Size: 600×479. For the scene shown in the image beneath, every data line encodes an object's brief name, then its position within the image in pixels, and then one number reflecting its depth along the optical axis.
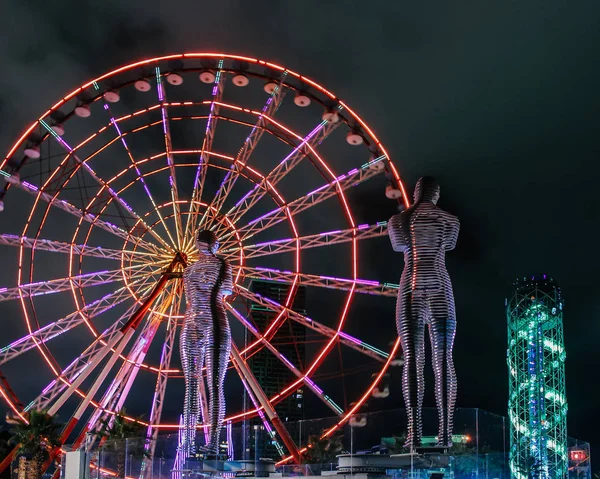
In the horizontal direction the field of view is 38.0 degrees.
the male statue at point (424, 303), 18.33
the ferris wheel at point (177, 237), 32.66
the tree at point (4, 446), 48.41
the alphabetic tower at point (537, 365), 51.00
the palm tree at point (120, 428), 33.16
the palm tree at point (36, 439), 33.31
